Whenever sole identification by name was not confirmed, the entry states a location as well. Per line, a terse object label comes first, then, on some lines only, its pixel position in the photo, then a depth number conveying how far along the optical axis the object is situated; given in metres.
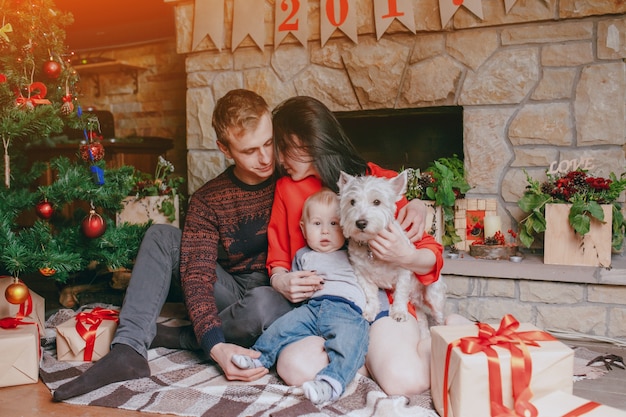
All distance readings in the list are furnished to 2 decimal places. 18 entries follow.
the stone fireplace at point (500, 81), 2.38
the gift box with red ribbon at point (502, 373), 1.31
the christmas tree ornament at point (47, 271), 2.00
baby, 1.62
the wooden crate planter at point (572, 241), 2.25
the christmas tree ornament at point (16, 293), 1.87
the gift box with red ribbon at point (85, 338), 1.91
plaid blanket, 1.50
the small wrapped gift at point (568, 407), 1.21
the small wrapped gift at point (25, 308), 2.06
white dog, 1.61
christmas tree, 2.02
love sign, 2.44
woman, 1.62
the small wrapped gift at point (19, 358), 1.73
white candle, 2.49
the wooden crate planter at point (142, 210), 2.93
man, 1.70
